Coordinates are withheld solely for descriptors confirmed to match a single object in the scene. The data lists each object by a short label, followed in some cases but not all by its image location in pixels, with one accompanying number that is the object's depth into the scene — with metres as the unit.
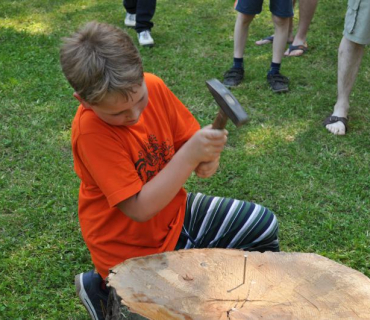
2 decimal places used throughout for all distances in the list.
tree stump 1.47
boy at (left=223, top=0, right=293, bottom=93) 3.93
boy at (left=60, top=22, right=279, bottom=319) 1.54
